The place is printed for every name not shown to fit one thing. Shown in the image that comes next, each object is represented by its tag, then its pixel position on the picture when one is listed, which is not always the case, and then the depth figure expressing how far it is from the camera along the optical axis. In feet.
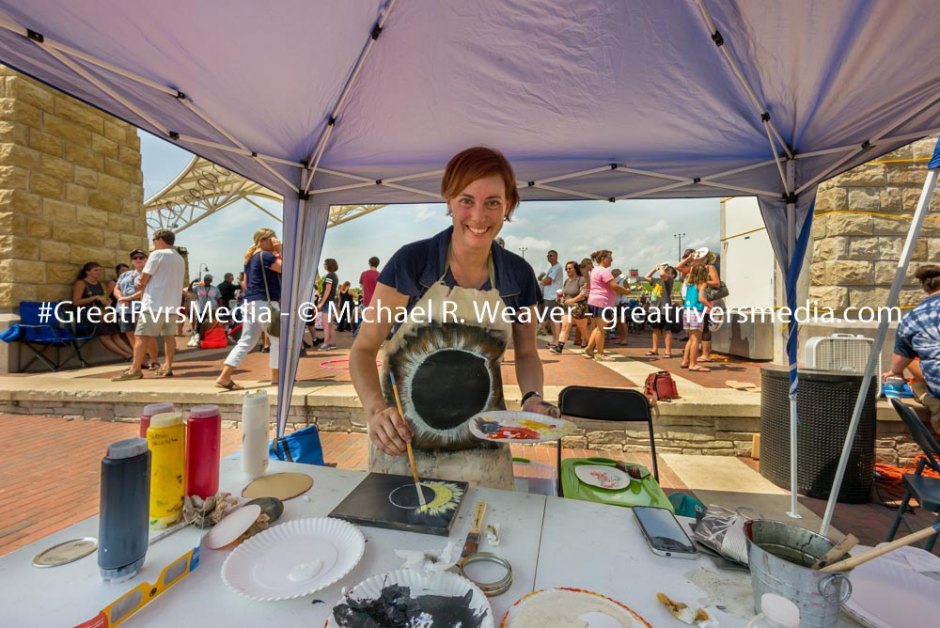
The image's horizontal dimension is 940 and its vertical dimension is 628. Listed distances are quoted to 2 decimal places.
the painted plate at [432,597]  2.31
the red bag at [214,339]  27.32
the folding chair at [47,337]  17.88
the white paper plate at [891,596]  2.53
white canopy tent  5.24
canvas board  3.49
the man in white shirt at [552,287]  26.53
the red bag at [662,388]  12.84
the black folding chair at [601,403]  8.07
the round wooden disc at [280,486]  4.16
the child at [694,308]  18.81
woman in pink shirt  21.22
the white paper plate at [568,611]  2.35
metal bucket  2.15
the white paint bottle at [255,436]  4.41
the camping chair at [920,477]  7.11
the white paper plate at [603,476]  5.11
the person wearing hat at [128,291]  19.07
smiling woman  5.37
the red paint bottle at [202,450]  3.53
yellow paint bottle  3.16
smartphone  3.19
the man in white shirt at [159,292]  16.31
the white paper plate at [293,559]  2.67
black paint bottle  2.60
